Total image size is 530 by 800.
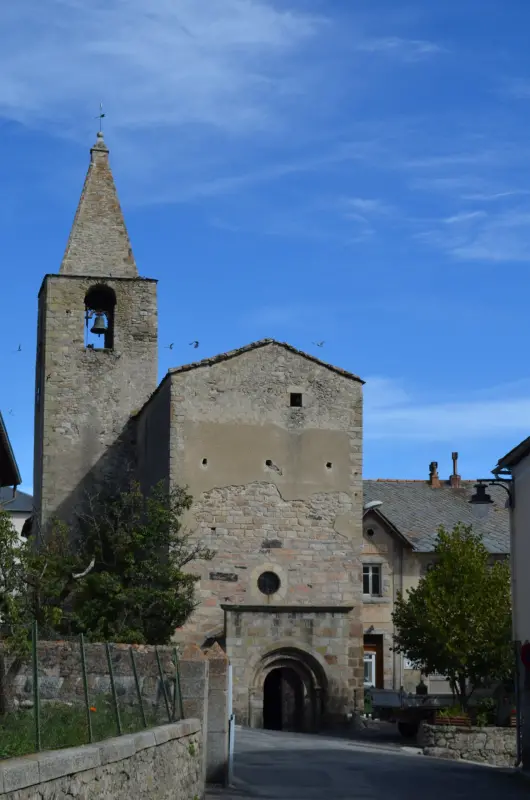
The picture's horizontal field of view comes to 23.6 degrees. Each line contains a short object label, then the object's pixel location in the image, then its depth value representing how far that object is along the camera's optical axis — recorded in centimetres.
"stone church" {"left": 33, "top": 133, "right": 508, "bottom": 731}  3189
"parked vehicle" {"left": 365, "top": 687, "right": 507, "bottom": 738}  3167
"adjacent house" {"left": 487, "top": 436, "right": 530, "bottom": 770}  2312
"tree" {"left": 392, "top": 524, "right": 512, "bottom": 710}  3347
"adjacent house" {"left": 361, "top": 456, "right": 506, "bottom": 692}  4497
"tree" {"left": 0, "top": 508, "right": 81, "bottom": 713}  1543
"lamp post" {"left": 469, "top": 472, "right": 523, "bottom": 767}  2214
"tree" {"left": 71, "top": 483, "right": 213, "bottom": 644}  2920
